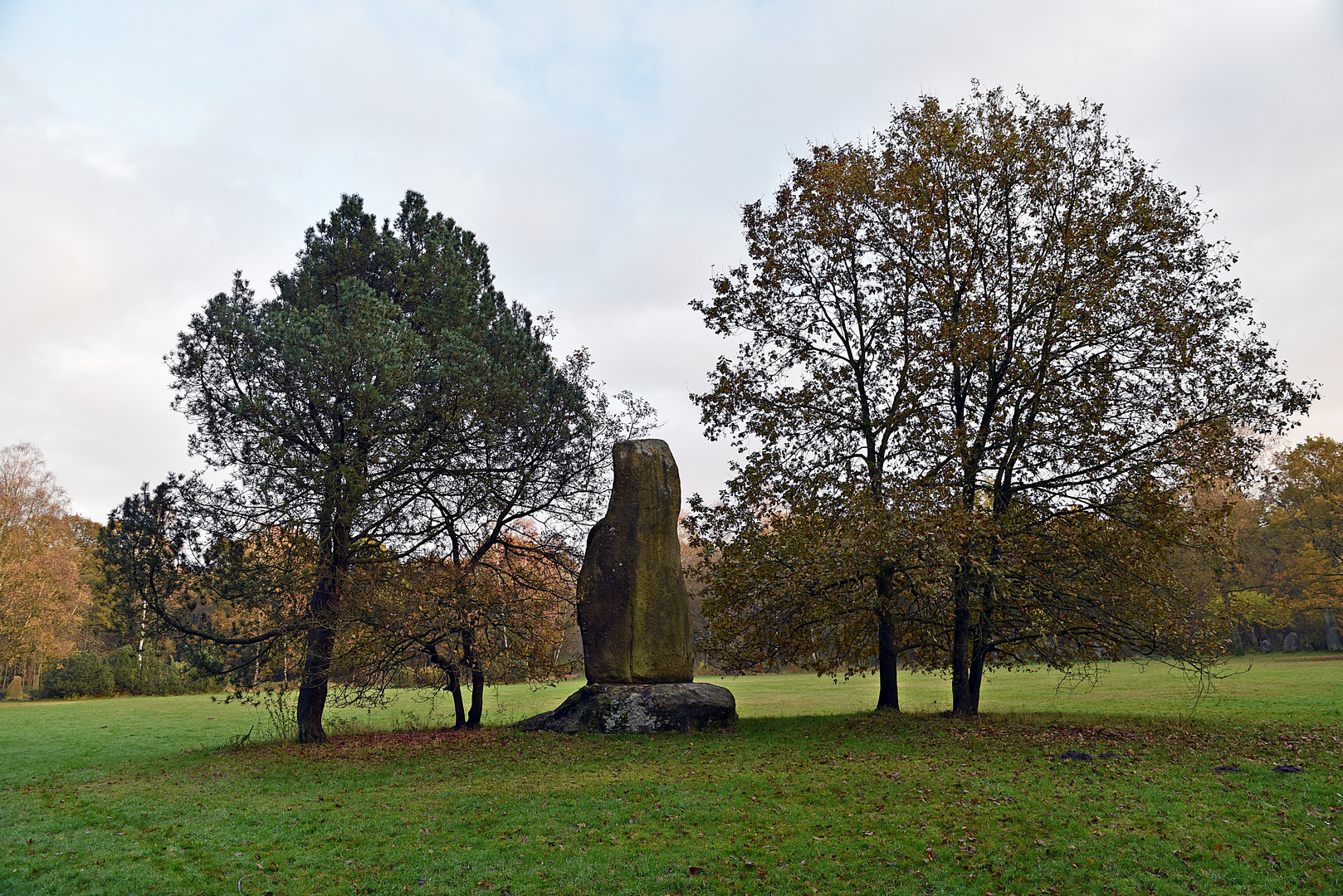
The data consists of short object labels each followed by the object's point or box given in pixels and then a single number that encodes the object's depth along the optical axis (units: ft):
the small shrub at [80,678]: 135.44
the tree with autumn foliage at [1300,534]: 127.85
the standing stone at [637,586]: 52.65
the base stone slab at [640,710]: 49.49
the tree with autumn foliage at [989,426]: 47.34
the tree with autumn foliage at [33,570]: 126.21
